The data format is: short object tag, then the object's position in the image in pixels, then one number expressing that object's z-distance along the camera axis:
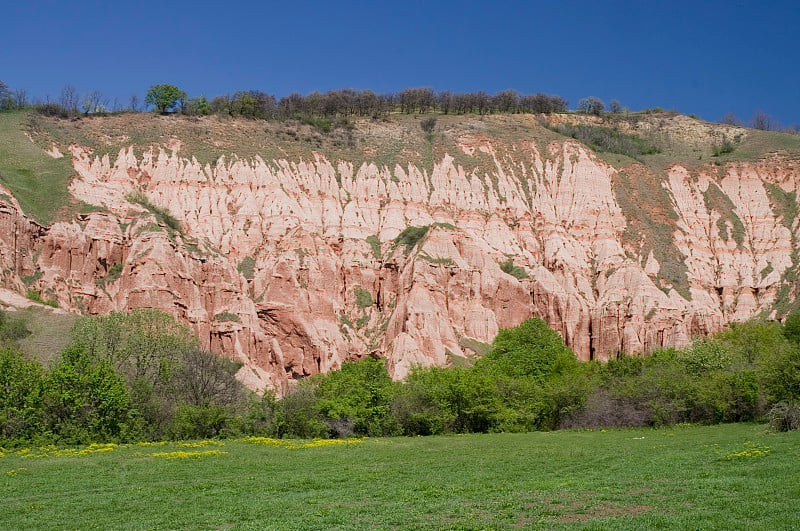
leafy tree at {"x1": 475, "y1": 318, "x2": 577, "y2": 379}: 70.25
